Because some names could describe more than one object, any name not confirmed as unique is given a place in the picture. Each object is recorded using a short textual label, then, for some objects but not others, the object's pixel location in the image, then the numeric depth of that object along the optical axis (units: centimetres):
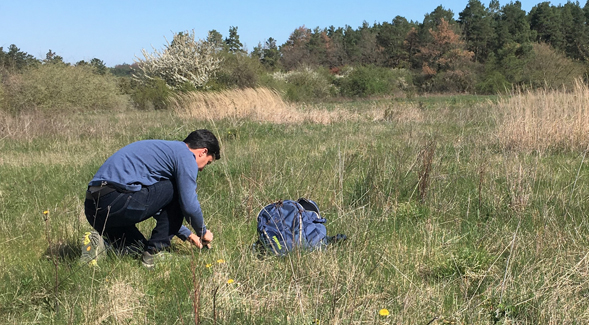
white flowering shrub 2194
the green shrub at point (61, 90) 1684
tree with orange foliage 5025
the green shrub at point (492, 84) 3978
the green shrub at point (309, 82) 3358
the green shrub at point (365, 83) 4303
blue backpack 312
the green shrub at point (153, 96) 2139
